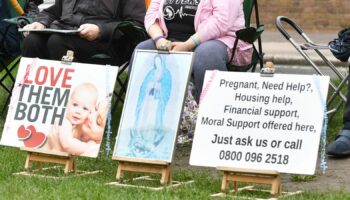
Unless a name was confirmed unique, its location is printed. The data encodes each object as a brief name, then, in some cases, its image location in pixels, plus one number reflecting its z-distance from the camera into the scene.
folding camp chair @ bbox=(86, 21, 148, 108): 15.41
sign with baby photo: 12.56
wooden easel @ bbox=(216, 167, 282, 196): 11.20
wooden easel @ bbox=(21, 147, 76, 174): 12.60
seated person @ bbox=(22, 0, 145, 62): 15.41
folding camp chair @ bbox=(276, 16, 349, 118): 15.38
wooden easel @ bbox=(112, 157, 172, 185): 11.89
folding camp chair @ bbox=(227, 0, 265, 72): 13.95
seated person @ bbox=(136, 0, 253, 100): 13.86
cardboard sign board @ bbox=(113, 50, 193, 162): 12.05
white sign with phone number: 11.23
